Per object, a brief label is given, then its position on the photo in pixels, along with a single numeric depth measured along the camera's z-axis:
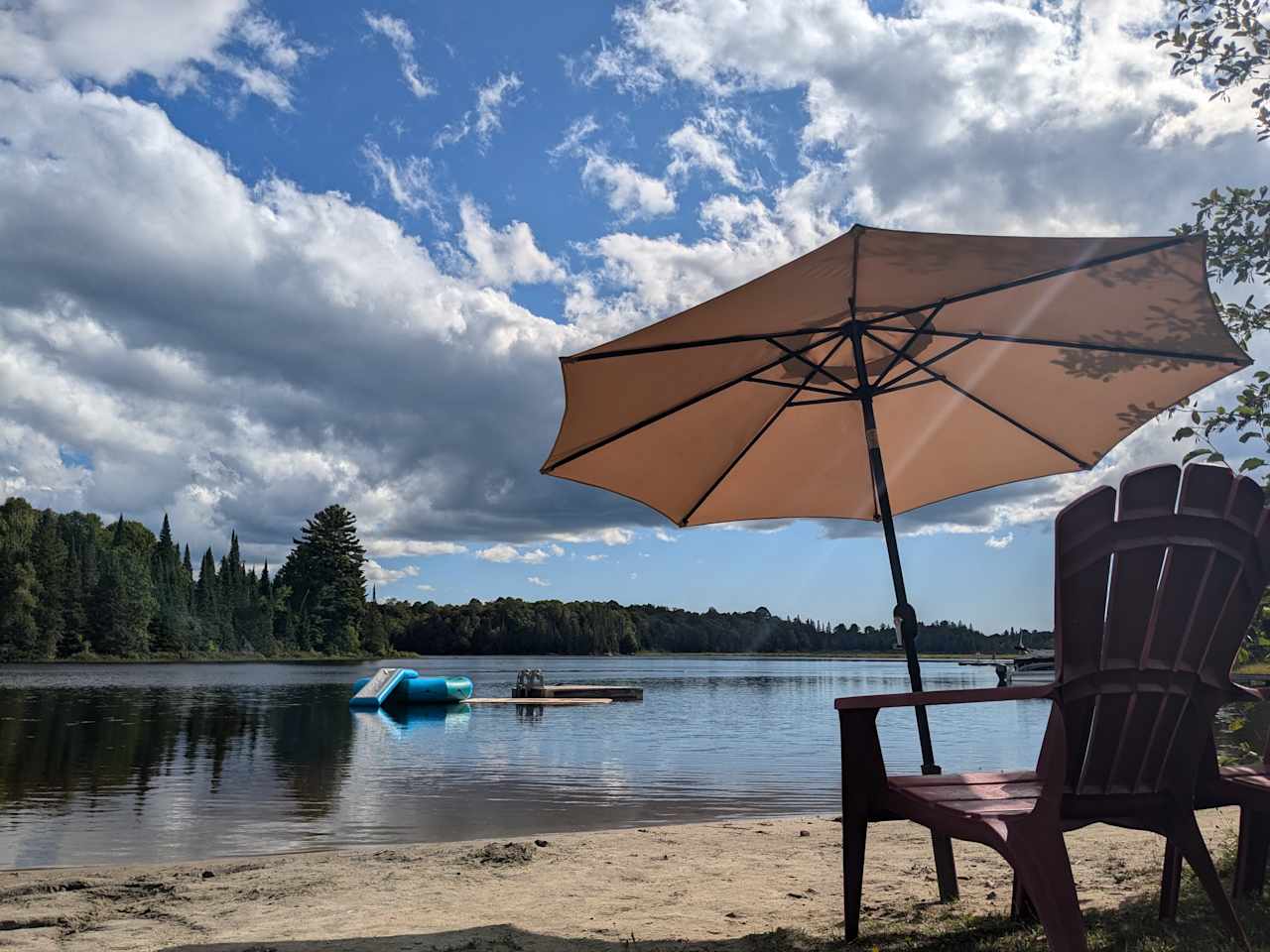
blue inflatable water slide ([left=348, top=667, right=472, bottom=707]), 29.48
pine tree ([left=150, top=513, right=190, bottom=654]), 79.88
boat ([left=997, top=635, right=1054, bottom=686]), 58.31
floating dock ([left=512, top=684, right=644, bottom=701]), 33.16
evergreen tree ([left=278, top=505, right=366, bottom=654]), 94.56
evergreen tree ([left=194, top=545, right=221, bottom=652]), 83.75
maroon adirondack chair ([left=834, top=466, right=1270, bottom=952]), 2.37
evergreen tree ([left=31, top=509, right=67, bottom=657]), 67.38
